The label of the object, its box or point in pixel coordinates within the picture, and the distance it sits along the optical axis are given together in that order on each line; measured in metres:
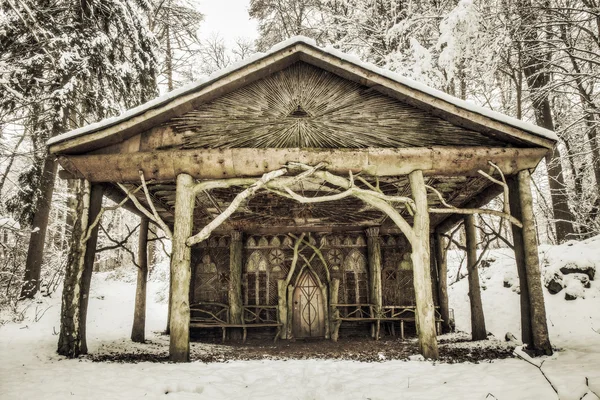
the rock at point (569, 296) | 9.38
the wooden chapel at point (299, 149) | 5.87
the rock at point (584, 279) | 9.56
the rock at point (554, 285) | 9.84
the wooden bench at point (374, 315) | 10.10
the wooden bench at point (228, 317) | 10.27
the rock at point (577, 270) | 9.70
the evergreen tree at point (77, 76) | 10.61
